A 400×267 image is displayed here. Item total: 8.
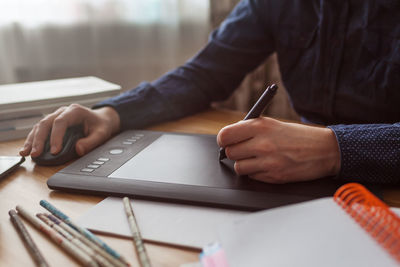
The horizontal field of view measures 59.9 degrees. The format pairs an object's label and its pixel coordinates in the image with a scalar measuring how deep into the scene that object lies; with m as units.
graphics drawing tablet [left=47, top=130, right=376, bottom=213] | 0.45
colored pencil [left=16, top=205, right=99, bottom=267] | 0.35
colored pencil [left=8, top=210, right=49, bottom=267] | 0.36
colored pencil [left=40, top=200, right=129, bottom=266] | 0.35
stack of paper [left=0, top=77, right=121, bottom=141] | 0.76
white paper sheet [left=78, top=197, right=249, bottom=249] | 0.39
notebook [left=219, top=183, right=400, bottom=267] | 0.31
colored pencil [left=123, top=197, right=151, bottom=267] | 0.35
